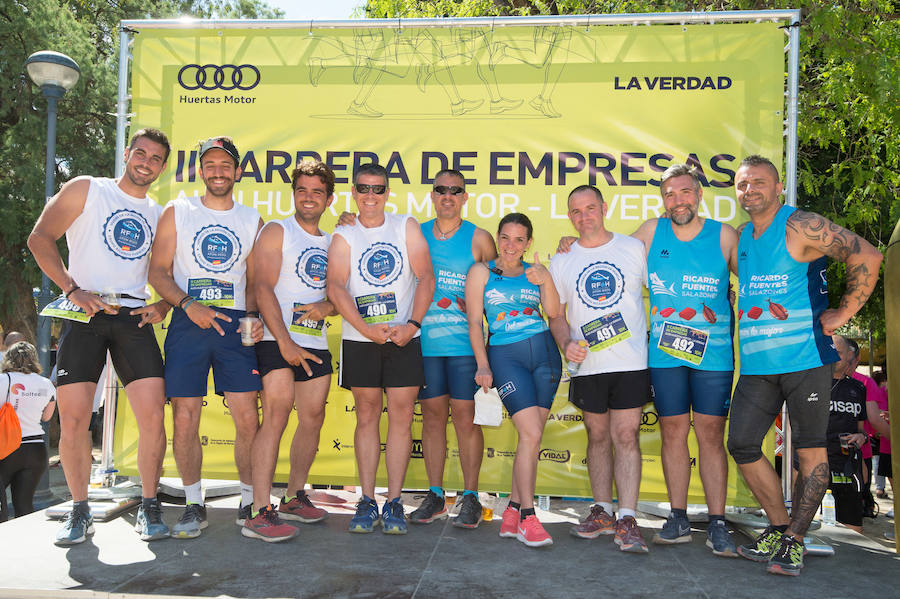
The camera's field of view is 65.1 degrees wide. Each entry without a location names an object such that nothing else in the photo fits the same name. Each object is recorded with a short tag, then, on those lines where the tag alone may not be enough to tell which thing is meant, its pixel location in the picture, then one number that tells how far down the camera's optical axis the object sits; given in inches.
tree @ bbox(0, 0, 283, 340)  390.3
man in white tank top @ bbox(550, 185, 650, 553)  145.4
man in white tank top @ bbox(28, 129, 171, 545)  139.9
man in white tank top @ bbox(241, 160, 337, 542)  144.3
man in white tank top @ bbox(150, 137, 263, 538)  142.8
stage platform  114.3
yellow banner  176.7
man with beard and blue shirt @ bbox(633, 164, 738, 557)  143.5
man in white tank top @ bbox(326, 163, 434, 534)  148.6
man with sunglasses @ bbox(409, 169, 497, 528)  156.3
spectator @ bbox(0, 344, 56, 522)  203.5
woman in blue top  145.9
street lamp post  251.6
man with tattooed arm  132.3
